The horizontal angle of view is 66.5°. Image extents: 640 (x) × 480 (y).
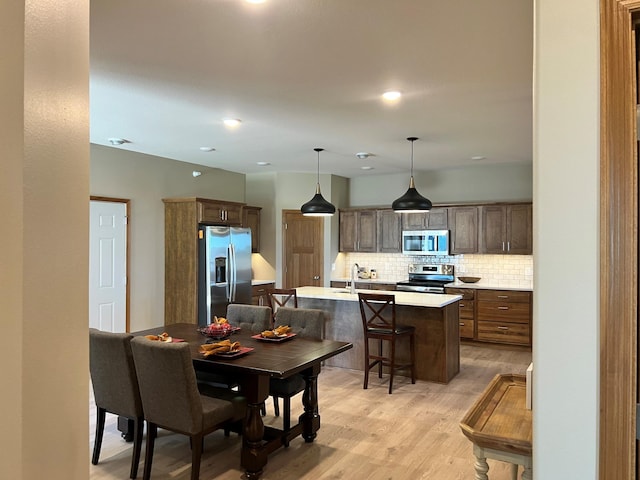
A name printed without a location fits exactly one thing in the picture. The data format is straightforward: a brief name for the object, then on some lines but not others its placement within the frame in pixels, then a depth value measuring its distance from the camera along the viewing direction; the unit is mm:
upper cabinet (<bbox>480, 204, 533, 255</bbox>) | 6980
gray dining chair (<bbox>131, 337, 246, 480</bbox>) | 2777
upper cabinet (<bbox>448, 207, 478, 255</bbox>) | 7387
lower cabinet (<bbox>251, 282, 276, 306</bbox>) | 7691
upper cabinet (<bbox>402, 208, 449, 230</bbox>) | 7648
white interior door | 5910
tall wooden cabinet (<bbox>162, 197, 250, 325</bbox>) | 6551
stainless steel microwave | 7602
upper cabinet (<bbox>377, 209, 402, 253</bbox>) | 8047
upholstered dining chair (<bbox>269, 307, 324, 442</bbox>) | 3611
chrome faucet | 5896
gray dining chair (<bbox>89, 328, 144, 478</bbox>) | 3020
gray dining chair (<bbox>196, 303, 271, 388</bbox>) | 4282
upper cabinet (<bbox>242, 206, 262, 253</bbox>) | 8078
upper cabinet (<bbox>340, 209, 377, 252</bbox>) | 8289
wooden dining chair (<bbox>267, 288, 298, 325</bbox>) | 5113
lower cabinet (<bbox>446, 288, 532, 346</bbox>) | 6797
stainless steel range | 7430
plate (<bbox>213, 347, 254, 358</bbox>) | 3168
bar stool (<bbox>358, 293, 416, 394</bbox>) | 4832
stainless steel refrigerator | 6570
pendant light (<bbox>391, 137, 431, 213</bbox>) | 5504
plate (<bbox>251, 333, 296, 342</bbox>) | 3672
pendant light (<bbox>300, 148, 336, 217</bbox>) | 6039
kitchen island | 5137
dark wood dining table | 3020
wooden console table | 1712
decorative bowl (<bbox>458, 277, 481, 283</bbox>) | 7512
